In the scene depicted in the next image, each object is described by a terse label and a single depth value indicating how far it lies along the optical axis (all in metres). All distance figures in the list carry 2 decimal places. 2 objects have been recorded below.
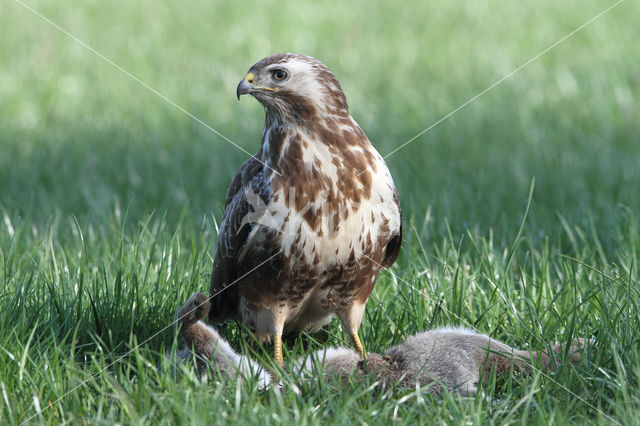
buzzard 7.43
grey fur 7.25
